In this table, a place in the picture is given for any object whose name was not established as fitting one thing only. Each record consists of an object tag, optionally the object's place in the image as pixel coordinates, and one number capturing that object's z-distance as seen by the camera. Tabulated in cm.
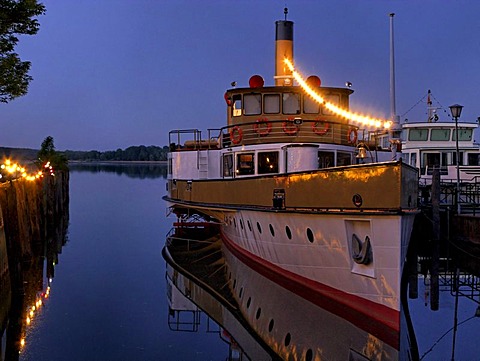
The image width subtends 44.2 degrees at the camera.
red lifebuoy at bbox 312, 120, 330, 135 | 1927
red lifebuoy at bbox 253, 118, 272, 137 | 1923
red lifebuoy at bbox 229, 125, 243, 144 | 2014
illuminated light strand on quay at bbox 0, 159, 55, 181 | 2842
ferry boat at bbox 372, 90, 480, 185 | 3425
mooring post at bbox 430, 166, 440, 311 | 1995
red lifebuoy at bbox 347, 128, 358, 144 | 1998
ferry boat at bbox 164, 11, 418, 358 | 1250
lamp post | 2148
